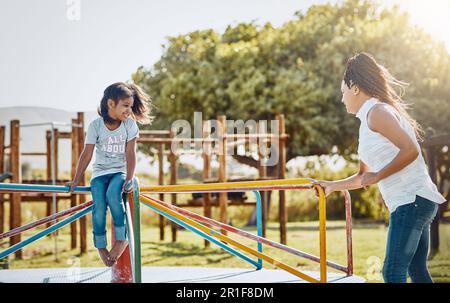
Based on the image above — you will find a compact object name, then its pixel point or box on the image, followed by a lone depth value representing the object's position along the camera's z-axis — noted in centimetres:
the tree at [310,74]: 1466
